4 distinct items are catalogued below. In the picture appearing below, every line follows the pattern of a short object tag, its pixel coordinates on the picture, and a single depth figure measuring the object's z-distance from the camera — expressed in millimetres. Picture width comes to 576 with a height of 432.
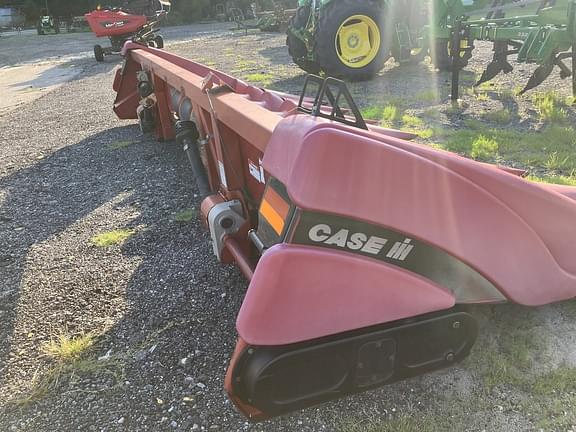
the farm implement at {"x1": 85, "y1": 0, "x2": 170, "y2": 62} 12695
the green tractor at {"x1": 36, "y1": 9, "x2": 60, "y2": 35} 26281
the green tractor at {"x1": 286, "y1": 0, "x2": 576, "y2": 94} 6113
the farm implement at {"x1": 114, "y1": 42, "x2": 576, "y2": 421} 1502
